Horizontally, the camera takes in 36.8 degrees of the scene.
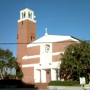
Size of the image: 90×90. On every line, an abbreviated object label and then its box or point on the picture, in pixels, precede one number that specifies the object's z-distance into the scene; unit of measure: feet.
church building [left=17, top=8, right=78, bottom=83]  84.51
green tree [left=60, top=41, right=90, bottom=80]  67.48
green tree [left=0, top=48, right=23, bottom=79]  78.99
